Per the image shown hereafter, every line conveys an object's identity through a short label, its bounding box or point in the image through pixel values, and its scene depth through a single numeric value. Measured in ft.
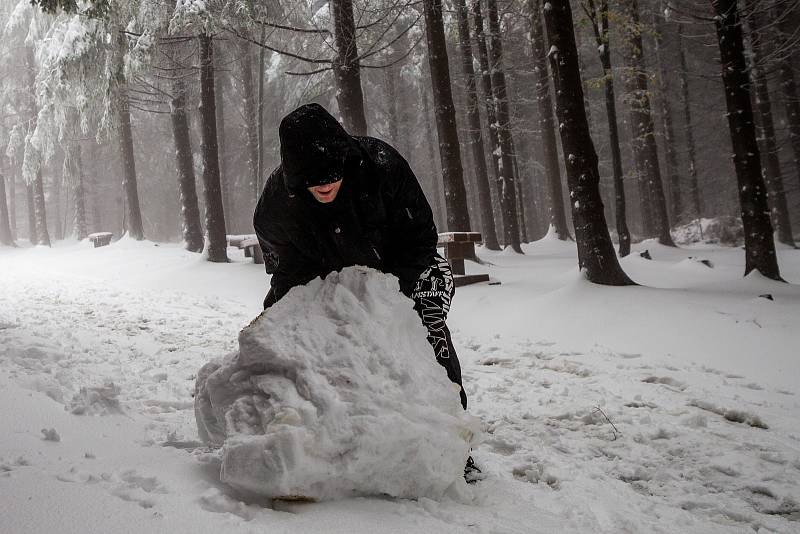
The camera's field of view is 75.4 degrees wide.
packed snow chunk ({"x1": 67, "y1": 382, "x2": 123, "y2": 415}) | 9.40
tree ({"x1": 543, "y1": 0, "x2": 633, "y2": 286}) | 23.84
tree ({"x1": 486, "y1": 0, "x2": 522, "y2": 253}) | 48.98
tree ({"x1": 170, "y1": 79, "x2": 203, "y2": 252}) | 49.16
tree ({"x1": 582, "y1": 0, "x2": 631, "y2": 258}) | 36.11
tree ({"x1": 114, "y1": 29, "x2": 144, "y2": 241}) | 61.98
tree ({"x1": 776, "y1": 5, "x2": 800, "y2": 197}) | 48.44
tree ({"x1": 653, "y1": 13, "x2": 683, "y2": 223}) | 69.10
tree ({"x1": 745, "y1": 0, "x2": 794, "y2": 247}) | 48.67
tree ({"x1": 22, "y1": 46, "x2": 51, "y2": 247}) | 70.74
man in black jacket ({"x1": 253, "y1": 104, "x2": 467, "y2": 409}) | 7.51
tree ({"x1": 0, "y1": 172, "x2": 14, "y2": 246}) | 97.11
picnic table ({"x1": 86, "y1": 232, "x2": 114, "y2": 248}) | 68.03
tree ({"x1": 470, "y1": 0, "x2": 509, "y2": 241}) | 48.47
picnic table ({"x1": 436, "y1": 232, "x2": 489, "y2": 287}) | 29.48
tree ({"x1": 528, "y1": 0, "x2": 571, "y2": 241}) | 52.60
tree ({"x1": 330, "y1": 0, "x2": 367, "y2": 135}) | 30.96
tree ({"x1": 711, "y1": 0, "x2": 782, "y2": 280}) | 25.44
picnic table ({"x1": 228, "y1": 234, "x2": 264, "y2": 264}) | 41.48
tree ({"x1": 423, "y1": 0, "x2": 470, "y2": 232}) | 34.42
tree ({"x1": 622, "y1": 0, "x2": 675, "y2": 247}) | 47.57
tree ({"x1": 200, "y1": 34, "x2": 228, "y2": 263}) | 41.22
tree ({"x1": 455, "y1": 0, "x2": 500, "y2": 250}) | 49.14
